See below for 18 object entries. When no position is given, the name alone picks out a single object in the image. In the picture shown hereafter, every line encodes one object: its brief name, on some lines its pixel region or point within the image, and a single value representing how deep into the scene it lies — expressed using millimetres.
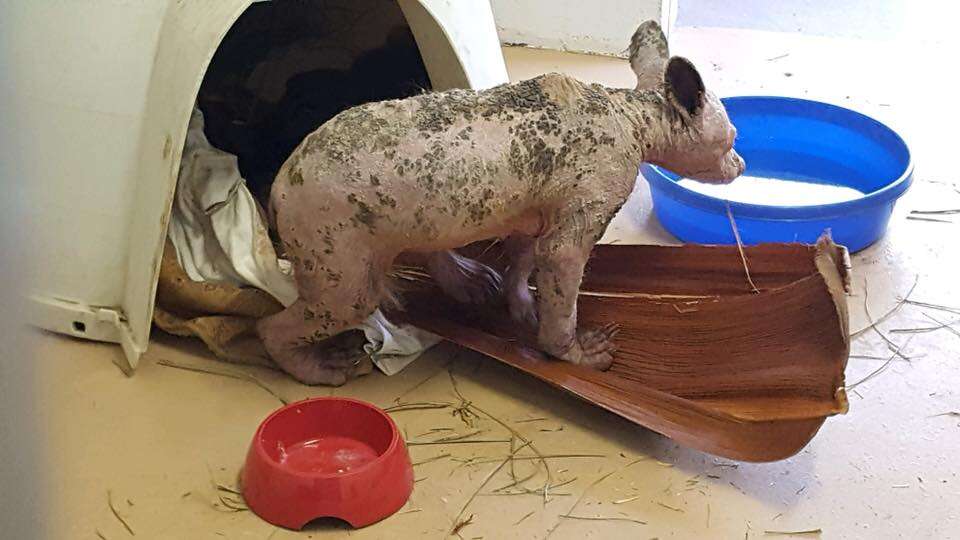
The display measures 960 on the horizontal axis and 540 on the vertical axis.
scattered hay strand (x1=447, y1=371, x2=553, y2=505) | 1944
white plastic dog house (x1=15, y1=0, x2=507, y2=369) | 2018
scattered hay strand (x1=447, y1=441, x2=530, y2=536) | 1817
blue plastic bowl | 2506
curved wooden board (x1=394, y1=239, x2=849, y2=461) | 1876
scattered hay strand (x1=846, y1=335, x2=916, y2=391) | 2243
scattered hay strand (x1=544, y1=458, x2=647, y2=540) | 1824
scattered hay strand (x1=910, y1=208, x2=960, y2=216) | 2949
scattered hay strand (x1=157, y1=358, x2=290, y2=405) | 2156
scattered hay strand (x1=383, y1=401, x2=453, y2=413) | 2117
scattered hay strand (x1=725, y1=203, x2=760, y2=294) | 2168
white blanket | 2199
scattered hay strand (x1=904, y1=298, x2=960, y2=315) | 2512
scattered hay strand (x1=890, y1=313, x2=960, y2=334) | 2424
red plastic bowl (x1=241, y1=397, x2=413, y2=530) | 1751
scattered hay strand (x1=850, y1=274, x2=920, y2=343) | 2414
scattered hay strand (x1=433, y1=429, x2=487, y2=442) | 2033
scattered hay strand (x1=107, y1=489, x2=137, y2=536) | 1808
